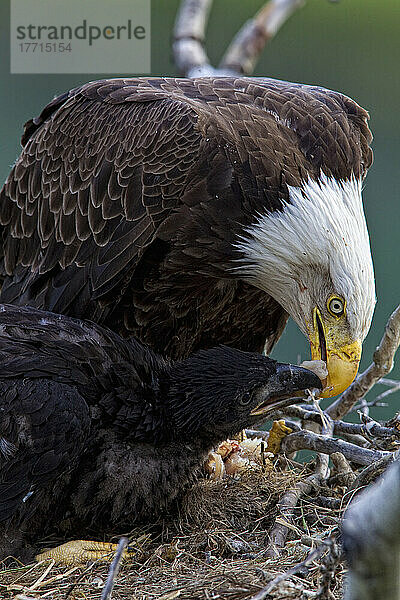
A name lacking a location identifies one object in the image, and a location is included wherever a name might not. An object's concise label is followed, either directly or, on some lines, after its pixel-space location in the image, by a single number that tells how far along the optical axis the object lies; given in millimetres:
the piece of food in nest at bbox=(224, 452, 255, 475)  8133
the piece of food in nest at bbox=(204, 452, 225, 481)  7809
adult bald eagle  7266
